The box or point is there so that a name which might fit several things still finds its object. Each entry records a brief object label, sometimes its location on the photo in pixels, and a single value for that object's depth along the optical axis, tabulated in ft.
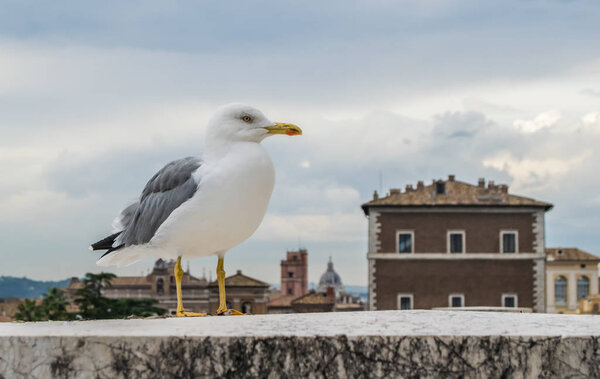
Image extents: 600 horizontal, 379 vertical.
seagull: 14.60
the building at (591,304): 194.59
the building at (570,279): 222.28
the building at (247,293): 188.34
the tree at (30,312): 118.24
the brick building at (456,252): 114.62
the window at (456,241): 116.06
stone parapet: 9.70
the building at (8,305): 217.03
